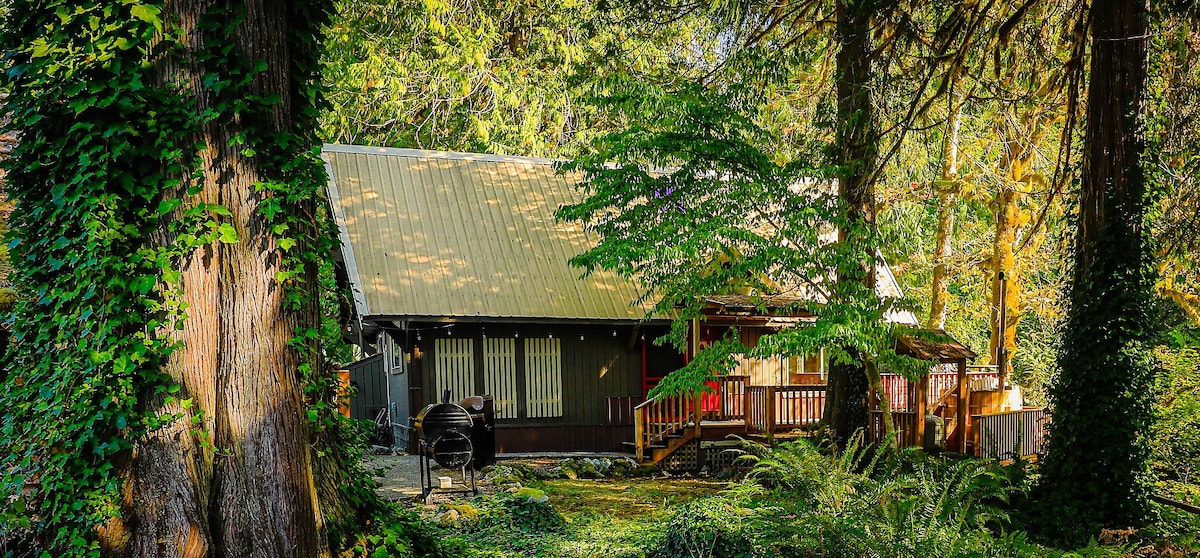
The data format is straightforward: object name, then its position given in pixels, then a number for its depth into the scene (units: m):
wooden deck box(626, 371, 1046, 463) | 16.38
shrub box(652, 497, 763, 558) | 8.01
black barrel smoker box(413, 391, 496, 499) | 12.16
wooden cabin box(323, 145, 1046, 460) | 17.06
